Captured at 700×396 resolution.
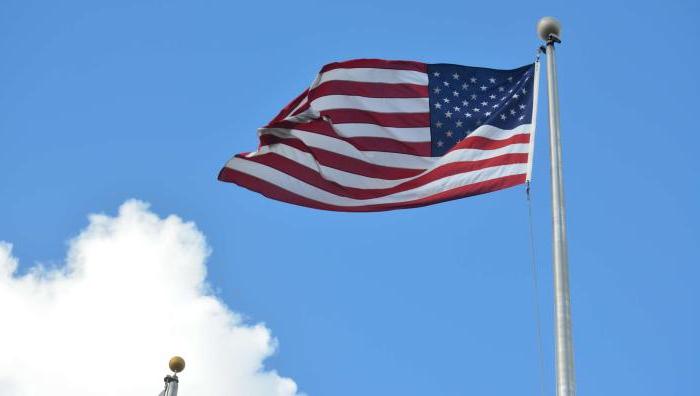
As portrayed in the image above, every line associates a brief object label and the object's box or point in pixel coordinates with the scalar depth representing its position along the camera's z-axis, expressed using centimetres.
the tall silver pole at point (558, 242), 1617
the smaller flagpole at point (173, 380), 1997
